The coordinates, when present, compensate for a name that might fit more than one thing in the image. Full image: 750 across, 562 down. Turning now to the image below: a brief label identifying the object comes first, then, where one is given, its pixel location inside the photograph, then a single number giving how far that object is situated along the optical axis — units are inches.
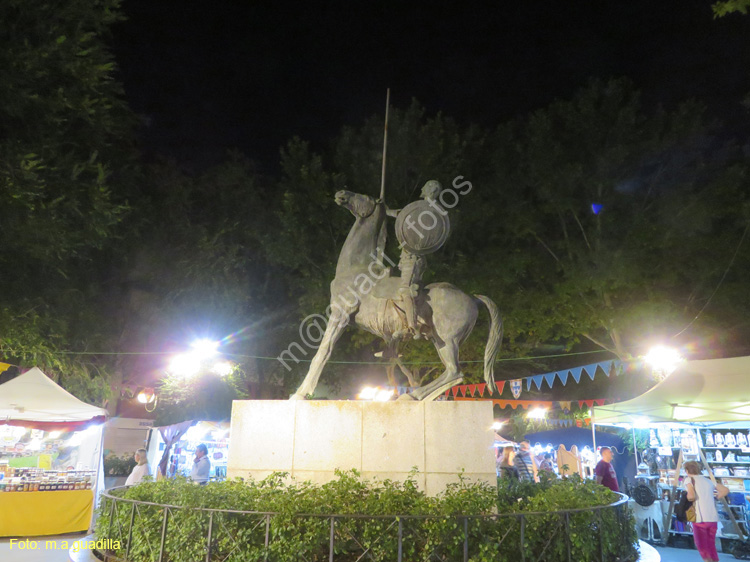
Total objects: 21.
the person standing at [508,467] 393.5
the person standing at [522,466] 410.9
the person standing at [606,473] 416.8
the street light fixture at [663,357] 625.9
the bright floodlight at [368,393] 783.1
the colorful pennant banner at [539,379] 631.2
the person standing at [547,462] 656.0
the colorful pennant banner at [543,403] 741.3
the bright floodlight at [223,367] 842.1
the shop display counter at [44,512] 401.4
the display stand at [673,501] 416.5
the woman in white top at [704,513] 308.8
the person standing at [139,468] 414.0
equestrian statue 292.2
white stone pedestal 268.4
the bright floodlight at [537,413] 890.1
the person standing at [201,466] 425.1
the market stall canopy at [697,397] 415.2
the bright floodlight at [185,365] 731.4
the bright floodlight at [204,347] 710.5
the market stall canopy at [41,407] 454.0
